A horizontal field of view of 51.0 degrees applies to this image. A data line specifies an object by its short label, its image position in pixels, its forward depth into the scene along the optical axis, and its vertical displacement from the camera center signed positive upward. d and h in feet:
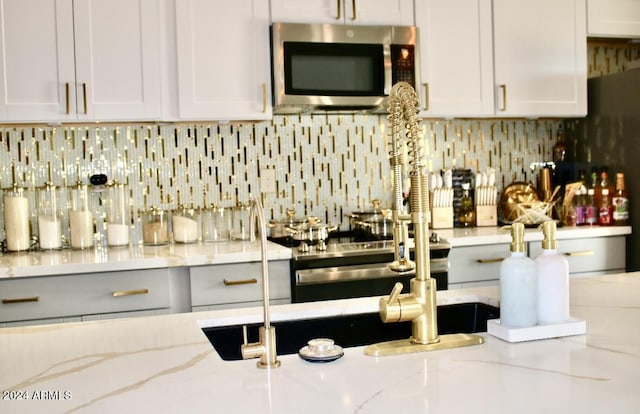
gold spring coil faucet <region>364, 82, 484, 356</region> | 4.24 -0.53
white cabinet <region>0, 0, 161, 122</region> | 9.57 +1.90
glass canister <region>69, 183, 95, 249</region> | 10.42 -0.59
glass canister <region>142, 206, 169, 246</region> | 10.75 -0.62
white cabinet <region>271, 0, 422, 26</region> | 10.46 +2.75
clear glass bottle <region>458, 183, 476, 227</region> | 12.05 -0.56
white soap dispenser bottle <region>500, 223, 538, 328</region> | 4.37 -0.70
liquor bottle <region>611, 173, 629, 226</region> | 11.56 -0.50
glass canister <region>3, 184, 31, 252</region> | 10.16 -0.45
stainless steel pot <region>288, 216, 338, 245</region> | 10.29 -0.72
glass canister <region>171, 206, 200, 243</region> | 10.80 -0.61
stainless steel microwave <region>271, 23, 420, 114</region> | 10.31 +1.90
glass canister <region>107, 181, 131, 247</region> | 10.62 -0.44
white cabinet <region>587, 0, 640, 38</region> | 12.06 +2.89
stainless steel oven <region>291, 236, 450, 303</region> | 9.50 -1.28
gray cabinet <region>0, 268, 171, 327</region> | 8.55 -1.38
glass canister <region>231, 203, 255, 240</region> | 11.14 -0.59
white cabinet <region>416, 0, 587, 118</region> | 11.19 +2.10
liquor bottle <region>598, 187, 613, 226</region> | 11.69 -0.59
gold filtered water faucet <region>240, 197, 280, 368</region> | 3.93 -0.94
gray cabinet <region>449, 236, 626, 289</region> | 10.45 -1.29
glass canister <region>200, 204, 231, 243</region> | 10.96 -0.60
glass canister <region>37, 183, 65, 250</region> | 10.34 -0.38
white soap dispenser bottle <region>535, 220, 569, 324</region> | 4.41 -0.68
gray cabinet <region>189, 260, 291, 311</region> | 9.19 -1.37
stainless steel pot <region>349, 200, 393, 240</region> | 10.95 -0.67
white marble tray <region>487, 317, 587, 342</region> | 4.36 -1.00
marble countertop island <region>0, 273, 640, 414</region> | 3.27 -1.07
